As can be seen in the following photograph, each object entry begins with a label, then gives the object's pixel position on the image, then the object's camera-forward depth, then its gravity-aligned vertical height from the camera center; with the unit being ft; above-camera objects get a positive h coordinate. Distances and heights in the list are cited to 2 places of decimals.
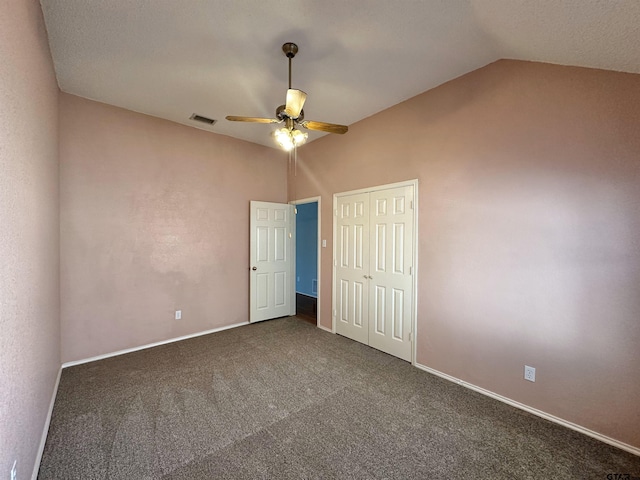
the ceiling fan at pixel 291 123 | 6.82 +3.20
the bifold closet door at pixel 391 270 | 10.23 -1.41
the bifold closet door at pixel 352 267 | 11.82 -1.46
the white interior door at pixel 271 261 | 14.39 -1.45
